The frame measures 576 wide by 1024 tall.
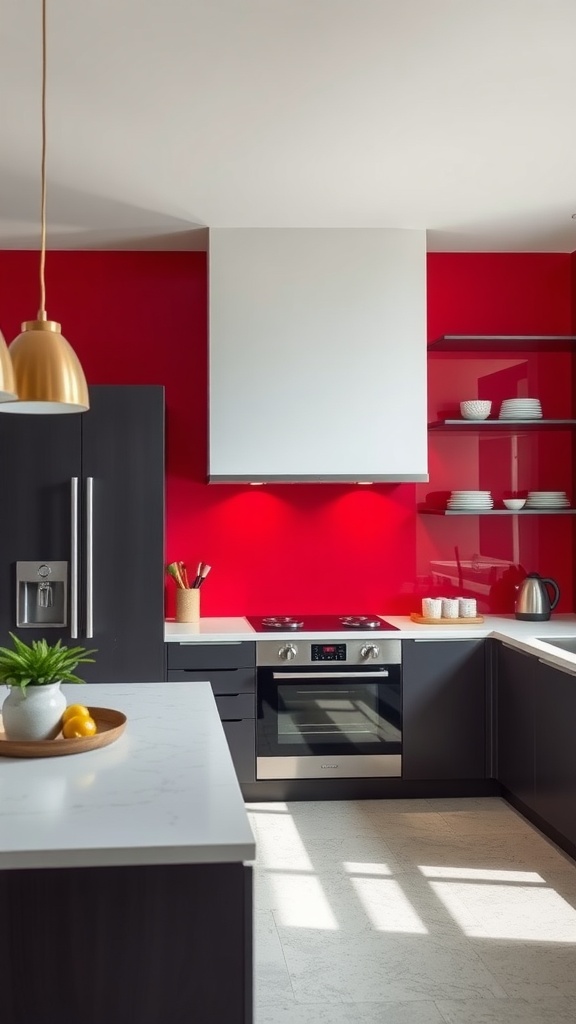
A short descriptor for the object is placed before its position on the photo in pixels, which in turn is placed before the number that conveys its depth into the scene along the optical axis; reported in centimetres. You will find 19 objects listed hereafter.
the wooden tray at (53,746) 229
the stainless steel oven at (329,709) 460
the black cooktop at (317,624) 468
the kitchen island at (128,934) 179
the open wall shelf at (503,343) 483
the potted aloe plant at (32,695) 234
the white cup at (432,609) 490
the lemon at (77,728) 236
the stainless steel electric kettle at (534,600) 495
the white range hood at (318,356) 473
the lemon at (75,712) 240
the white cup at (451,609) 492
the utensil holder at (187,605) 490
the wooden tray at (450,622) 485
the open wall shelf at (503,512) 489
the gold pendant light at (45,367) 218
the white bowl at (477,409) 493
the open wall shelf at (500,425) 489
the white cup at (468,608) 490
